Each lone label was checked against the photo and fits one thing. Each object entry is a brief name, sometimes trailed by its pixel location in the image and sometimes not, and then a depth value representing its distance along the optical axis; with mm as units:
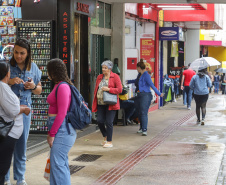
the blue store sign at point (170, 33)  19531
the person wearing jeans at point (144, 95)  11945
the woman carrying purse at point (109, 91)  10070
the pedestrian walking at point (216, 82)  33278
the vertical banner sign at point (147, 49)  18984
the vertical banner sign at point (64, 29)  10969
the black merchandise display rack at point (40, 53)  10828
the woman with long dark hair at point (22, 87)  6570
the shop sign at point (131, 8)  15734
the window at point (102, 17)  13273
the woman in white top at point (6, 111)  5262
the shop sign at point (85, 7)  11501
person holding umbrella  14125
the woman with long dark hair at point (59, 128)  5514
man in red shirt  20031
